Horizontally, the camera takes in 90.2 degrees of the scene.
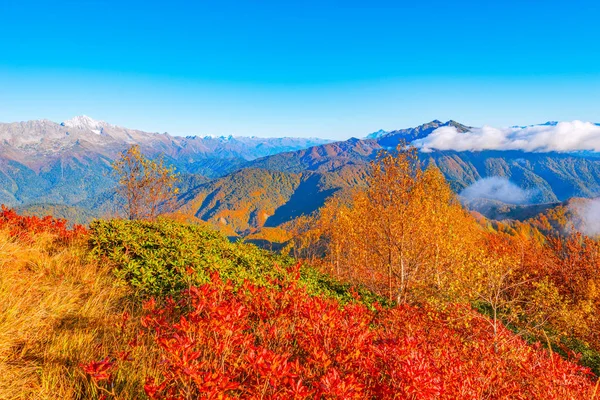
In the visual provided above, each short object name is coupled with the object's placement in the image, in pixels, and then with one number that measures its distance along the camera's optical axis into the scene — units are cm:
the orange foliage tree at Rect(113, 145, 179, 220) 2311
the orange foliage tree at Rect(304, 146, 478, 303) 1788
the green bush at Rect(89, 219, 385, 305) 796
